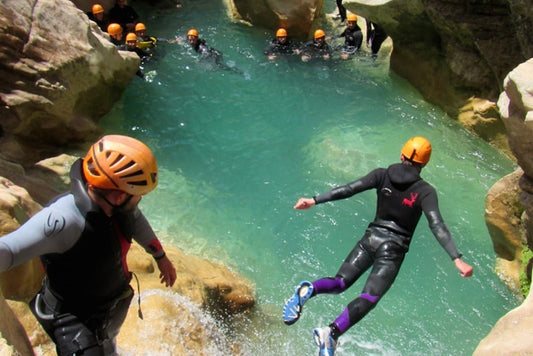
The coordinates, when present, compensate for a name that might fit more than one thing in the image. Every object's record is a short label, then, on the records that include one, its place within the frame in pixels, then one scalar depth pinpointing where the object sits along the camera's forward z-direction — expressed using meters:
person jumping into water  3.88
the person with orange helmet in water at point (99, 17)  11.40
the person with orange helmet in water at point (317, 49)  11.22
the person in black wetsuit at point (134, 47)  10.00
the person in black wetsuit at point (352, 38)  11.48
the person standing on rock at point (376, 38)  11.20
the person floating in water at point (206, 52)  10.73
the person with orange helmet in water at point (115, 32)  10.63
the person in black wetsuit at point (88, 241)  2.19
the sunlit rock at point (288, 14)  12.05
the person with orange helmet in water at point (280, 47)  11.28
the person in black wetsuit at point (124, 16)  11.98
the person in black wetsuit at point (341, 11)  13.30
